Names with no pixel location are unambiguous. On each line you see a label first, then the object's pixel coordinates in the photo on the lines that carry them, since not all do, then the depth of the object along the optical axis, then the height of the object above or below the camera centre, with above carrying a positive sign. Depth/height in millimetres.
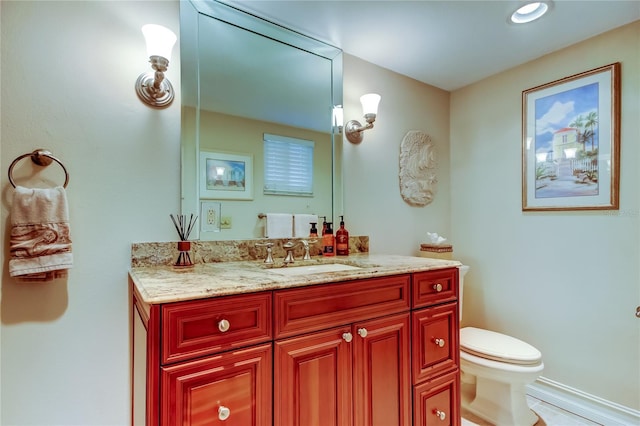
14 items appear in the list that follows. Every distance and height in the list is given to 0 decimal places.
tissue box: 2184 -266
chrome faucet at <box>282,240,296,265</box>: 1589 -192
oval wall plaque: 2311 +333
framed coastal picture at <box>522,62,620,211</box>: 1781 +430
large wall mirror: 1521 +555
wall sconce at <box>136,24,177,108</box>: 1258 +594
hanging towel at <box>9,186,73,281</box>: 1074 -75
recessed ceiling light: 1569 +1036
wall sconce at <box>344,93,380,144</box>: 1947 +589
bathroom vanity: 903 -460
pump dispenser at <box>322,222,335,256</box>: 1874 -185
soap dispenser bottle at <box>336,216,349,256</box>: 1890 -175
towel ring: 1160 +206
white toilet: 1689 -878
